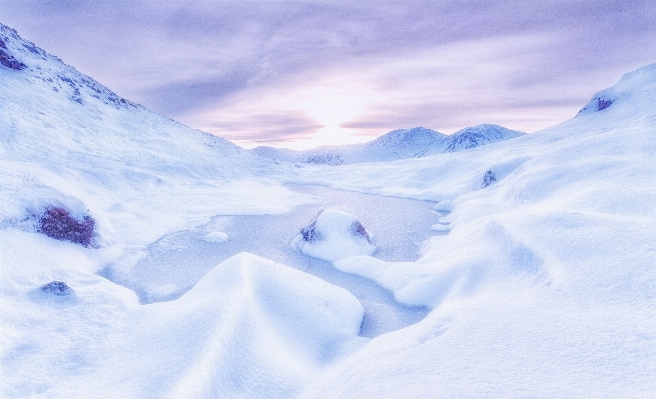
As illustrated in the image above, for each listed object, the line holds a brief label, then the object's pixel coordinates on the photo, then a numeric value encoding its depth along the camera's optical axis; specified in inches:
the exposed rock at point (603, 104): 1638.3
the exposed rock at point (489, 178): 925.8
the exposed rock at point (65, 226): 408.5
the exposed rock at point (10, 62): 1473.4
